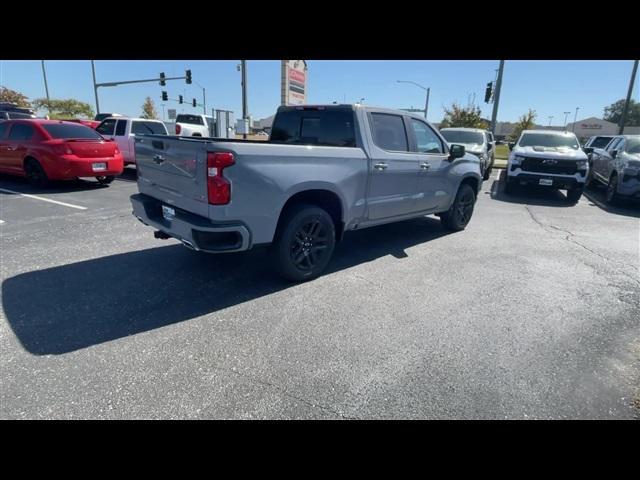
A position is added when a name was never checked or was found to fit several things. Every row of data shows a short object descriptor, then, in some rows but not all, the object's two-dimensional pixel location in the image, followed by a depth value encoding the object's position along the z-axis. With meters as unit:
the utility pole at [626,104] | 22.28
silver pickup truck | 3.26
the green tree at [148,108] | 60.44
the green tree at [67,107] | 54.09
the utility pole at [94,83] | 31.42
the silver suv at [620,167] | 8.89
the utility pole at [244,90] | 21.19
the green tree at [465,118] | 28.19
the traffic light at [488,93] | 20.19
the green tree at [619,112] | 81.50
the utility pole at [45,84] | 38.82
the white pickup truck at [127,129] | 11.18
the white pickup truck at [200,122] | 17.81
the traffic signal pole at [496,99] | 18.78
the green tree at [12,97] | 46.81
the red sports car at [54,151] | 8.24
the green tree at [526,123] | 31.43
